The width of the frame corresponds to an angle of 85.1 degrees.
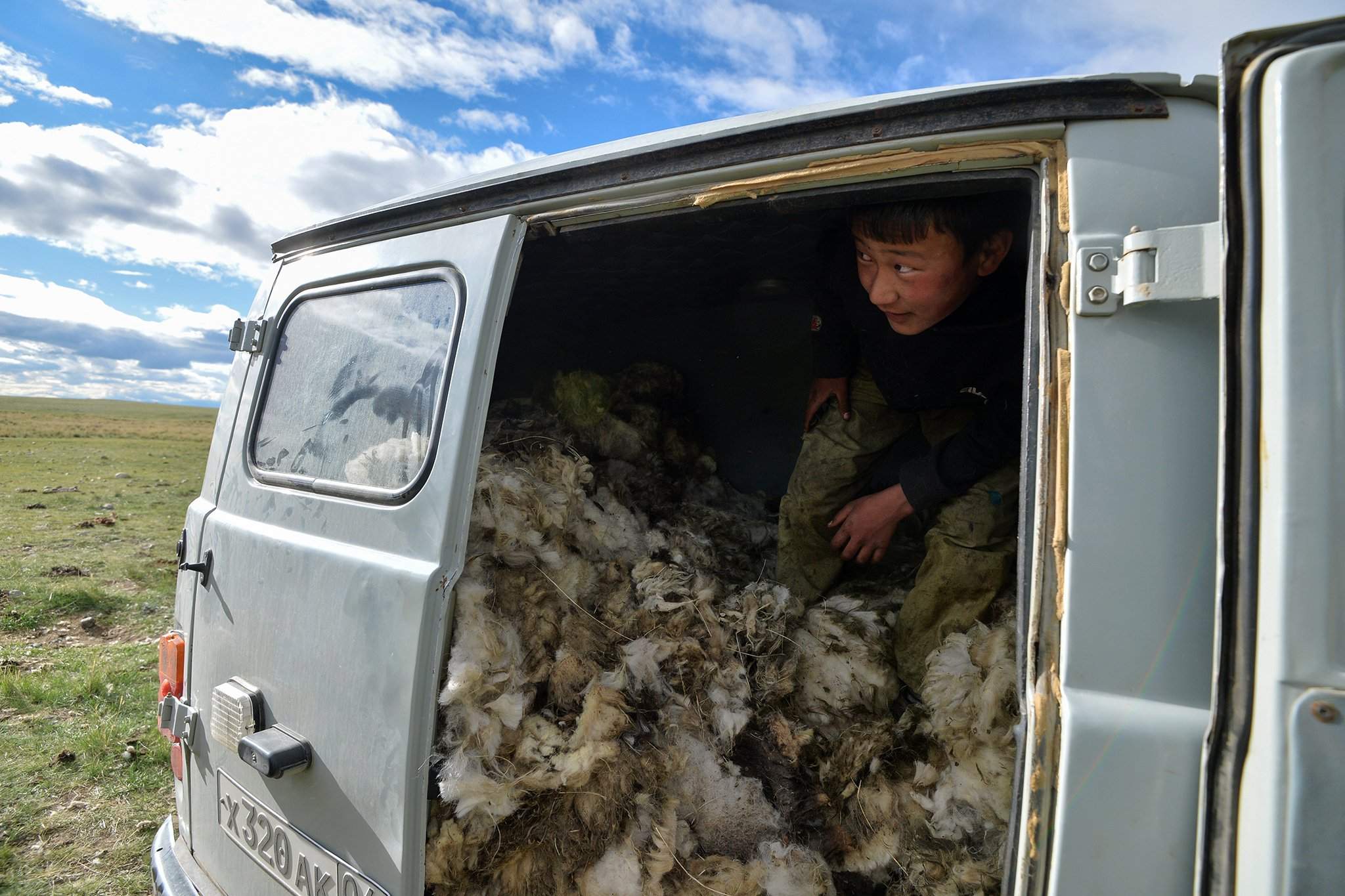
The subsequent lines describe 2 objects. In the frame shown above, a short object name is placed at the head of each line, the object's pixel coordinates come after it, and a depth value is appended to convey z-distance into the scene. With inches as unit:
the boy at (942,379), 72.5
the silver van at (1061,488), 32.7
